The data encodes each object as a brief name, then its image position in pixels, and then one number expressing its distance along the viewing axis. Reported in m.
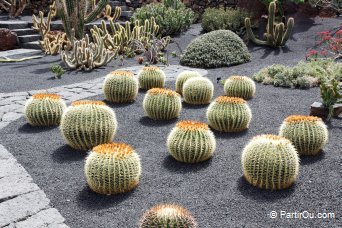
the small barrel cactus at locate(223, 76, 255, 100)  6.64
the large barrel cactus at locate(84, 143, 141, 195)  3.63
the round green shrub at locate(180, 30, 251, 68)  9.76
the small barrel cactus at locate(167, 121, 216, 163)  4.22
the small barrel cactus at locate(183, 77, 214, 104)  6.38
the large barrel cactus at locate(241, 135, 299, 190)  3.64
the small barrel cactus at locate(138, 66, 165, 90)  7.34
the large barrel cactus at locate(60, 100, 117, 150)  4.61
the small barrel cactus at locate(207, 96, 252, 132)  5.07
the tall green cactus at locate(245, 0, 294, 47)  10.97
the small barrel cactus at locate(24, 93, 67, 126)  5.43
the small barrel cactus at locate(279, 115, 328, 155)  4.33
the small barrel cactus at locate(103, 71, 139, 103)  6.46
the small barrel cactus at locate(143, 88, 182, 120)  5.62
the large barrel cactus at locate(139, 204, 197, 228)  2.84
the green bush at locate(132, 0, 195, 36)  13.41
